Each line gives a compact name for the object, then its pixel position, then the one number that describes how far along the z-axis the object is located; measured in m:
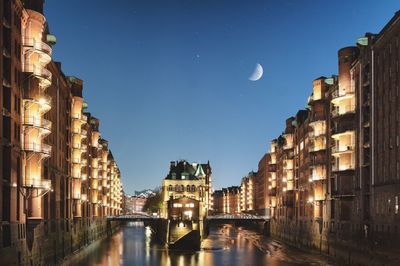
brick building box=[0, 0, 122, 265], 55.38
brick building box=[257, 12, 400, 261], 65.31
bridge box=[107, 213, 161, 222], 165.62
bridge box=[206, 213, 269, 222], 164.06
